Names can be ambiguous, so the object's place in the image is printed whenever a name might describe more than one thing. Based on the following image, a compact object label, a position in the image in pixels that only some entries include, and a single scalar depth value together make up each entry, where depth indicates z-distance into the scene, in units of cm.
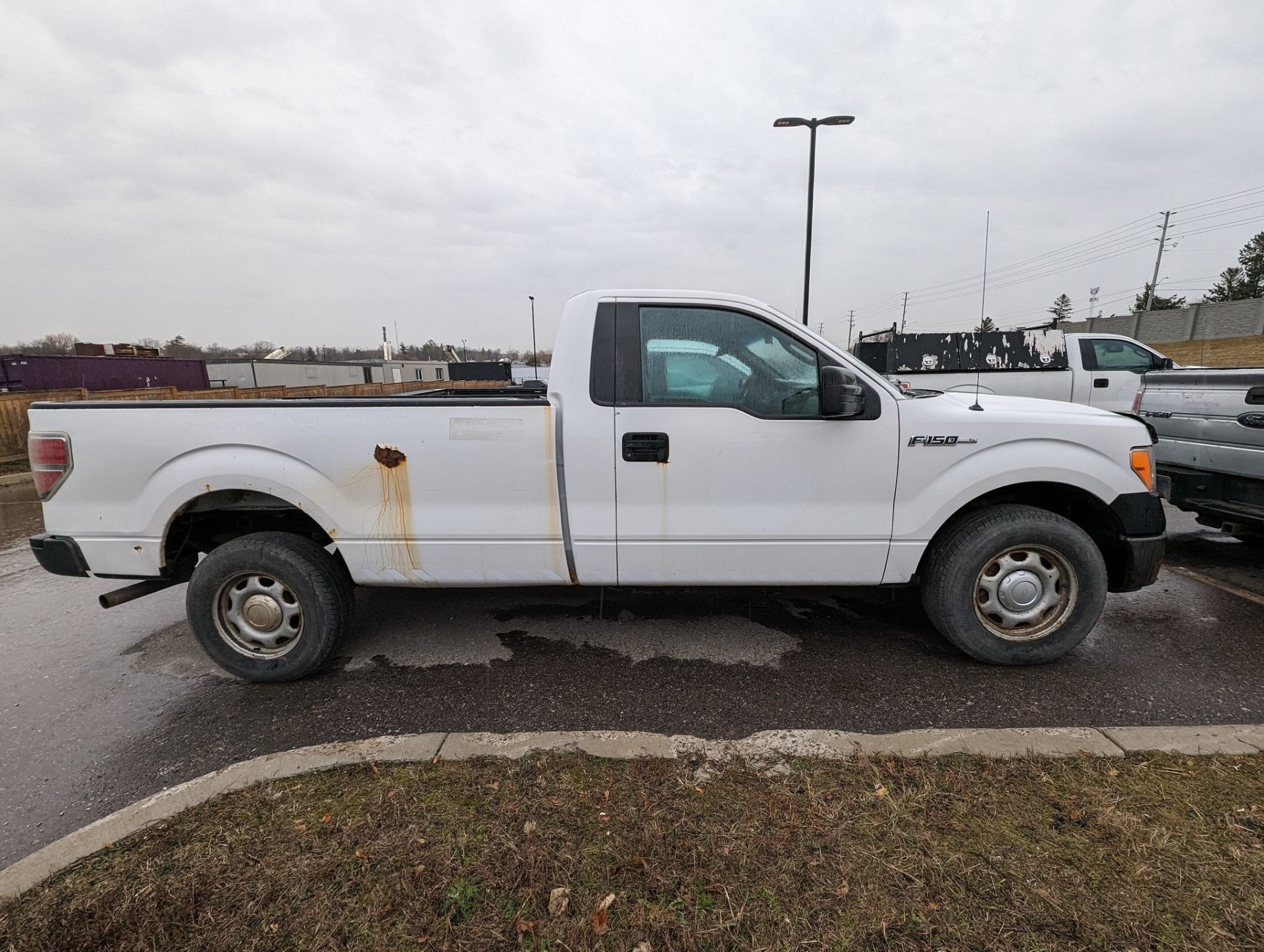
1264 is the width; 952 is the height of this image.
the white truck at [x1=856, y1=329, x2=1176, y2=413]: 925
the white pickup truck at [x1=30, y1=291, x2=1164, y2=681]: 296
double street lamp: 1312
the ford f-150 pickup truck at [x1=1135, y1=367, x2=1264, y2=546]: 410
